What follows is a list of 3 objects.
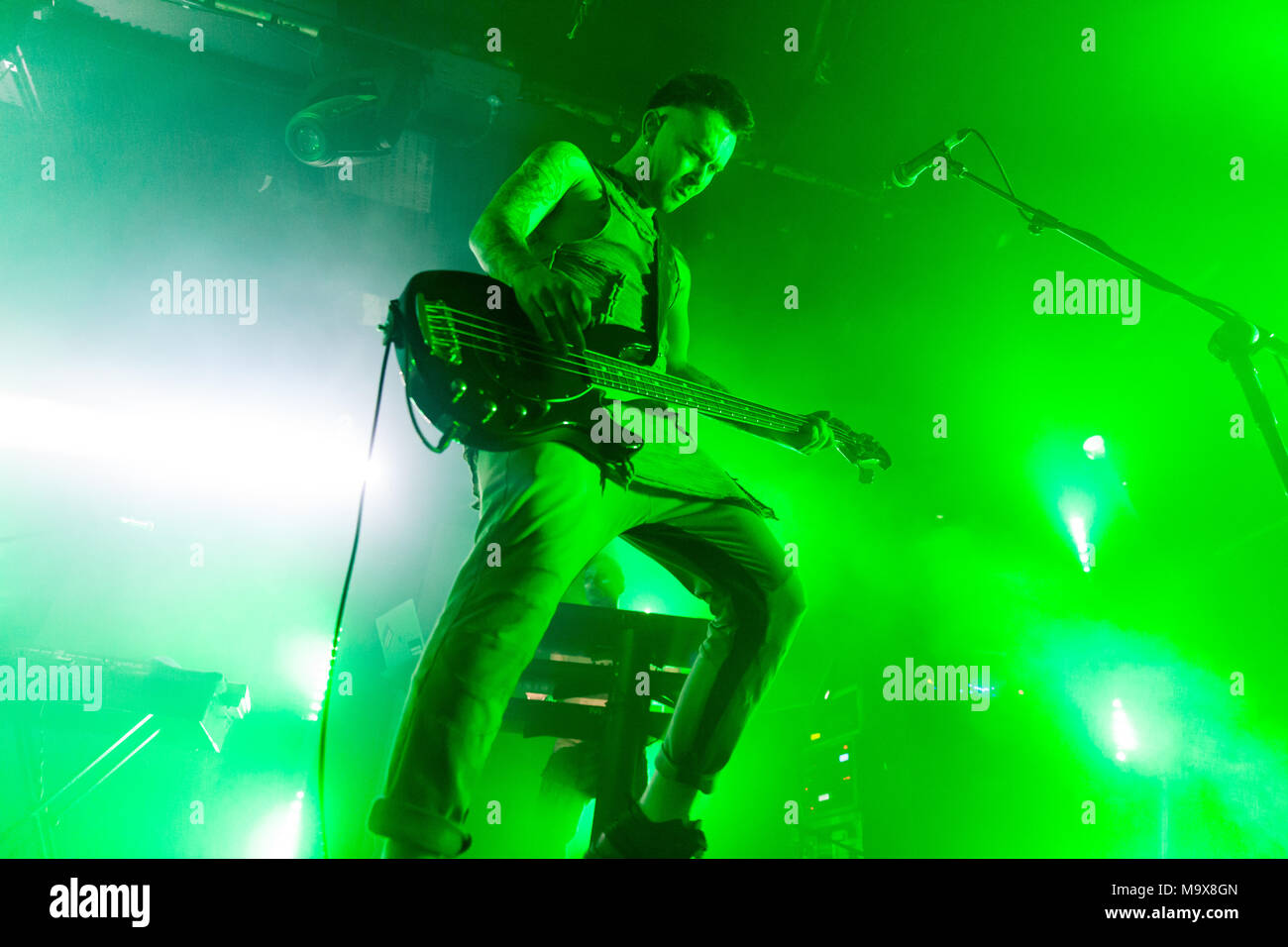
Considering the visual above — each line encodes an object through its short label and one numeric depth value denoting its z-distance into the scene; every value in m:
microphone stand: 2.71
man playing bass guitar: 1.29
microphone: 3.29
